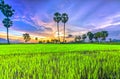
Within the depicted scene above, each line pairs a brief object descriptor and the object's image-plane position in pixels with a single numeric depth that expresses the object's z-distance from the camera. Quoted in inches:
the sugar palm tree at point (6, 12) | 1073.5
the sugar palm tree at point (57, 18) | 1336.6
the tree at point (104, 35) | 1965.1
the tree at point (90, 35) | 2069.3
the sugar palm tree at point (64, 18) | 1330.9
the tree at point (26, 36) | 1890.4
